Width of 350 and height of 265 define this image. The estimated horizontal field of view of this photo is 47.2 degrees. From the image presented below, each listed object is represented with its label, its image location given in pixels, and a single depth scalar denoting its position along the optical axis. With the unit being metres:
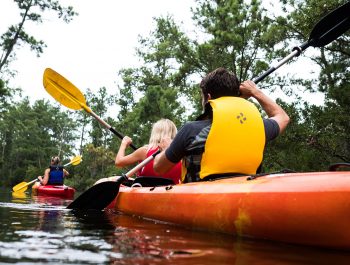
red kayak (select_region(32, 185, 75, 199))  9.60
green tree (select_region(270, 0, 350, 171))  8.98
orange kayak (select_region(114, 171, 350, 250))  1.78
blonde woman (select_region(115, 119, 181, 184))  4.35
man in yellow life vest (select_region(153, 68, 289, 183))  2.64
